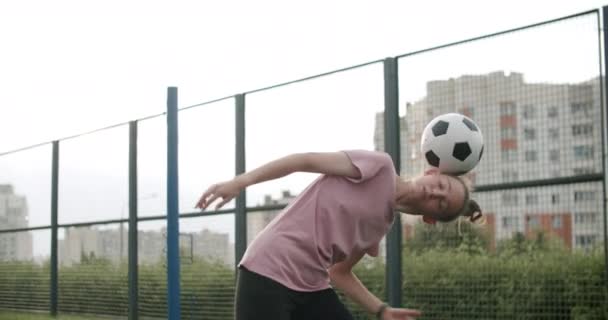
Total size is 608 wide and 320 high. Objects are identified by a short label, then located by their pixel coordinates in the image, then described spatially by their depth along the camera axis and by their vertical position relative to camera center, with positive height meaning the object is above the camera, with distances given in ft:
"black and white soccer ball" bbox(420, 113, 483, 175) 16.51 +1.58
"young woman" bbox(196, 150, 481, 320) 11.82 +0.17
